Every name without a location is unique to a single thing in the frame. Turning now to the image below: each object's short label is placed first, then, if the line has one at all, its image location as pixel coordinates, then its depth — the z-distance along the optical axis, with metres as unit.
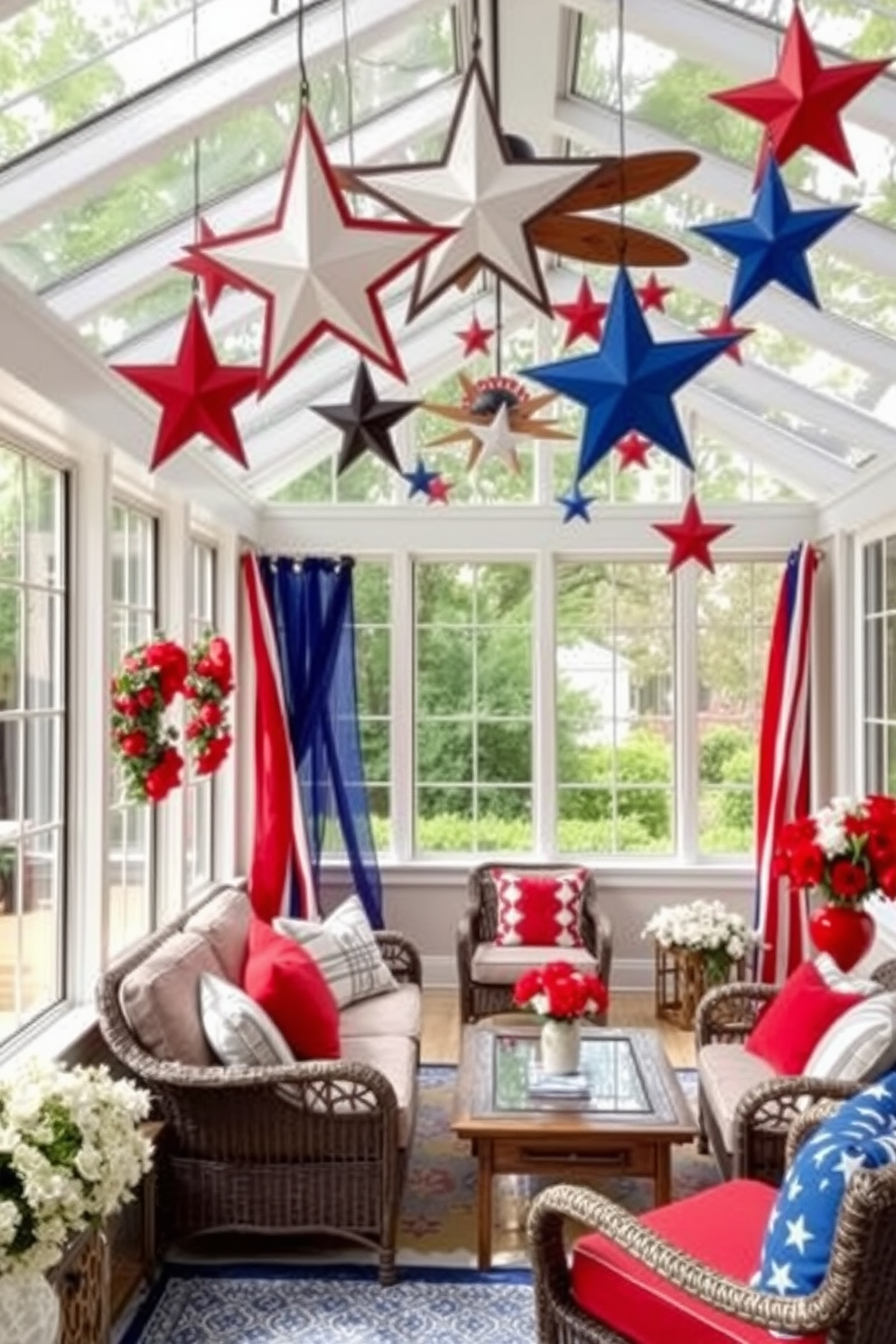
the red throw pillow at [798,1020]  3.69
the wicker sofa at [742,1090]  3.24
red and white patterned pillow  5.86
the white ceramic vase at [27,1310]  1.98
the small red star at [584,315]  3.69
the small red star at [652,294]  3.79
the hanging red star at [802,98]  1.86
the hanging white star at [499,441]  4.12
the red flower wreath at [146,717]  3.81
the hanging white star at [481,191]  1.90
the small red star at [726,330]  2.44
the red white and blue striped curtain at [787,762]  6.25
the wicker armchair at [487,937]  5.51
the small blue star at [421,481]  5.05
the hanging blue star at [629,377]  2.08
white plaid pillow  4.59
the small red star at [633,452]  4.85
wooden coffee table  3.33
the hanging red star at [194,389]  2.32
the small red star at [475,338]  4.68
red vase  3.93
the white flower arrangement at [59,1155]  1.95
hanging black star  2.94
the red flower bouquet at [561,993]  3.69
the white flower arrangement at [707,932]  5.57
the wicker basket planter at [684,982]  5.73
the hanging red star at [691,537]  4.45
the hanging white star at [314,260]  1.88
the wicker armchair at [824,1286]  2.09
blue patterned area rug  3.04
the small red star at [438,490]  5.20
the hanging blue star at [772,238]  2.05
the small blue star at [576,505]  5.16
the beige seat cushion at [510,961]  5.48
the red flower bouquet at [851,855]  3.84
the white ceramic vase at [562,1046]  3.76
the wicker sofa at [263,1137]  3.32
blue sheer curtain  6.34
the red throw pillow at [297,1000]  3.66
